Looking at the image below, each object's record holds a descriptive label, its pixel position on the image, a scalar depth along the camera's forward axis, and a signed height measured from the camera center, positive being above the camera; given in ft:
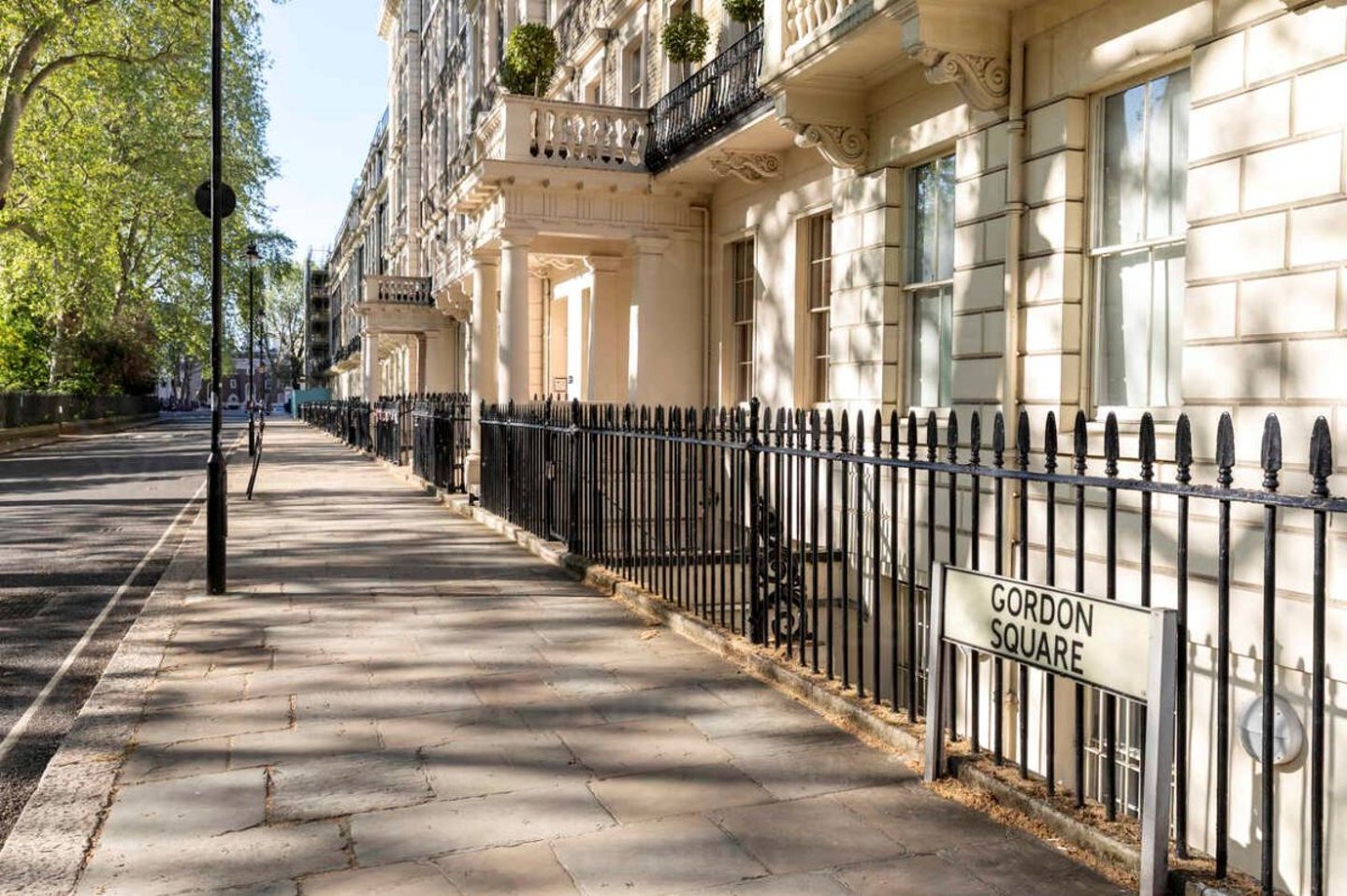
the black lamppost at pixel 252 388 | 94.38 +2.99
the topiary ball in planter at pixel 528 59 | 53.42 +17.45
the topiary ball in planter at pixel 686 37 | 46.96 +16.21
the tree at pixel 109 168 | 83.66 +24.00
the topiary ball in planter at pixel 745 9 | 41.14 +15.29
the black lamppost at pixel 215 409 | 29.04 +0.28
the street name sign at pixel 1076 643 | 11.09 -2.56
